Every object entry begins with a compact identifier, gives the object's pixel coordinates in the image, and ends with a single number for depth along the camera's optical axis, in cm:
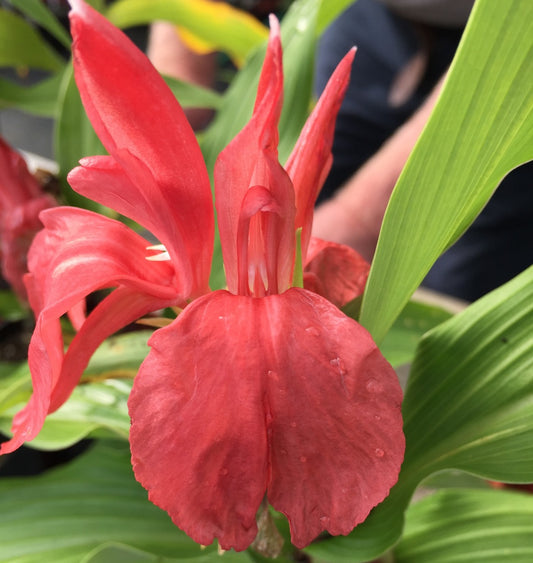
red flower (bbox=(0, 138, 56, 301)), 53
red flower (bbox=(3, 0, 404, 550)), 21
